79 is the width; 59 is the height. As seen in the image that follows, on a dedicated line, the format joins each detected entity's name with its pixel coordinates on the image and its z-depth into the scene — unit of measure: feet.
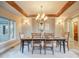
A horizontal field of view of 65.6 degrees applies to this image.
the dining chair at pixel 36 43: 9.28
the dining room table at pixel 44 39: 9.28
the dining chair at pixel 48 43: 9.16
